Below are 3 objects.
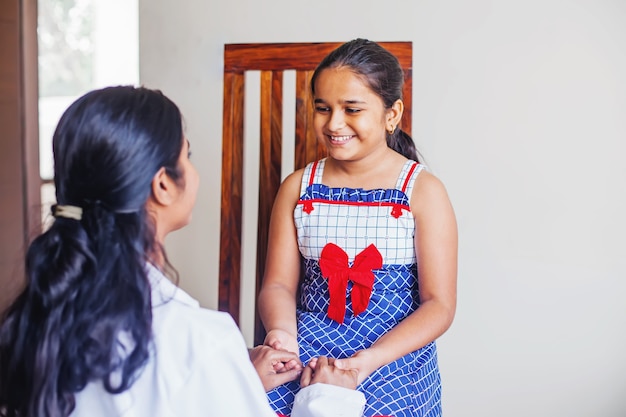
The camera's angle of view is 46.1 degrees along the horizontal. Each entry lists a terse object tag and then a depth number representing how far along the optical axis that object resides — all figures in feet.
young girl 4.45
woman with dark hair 2.85
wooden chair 5.37
